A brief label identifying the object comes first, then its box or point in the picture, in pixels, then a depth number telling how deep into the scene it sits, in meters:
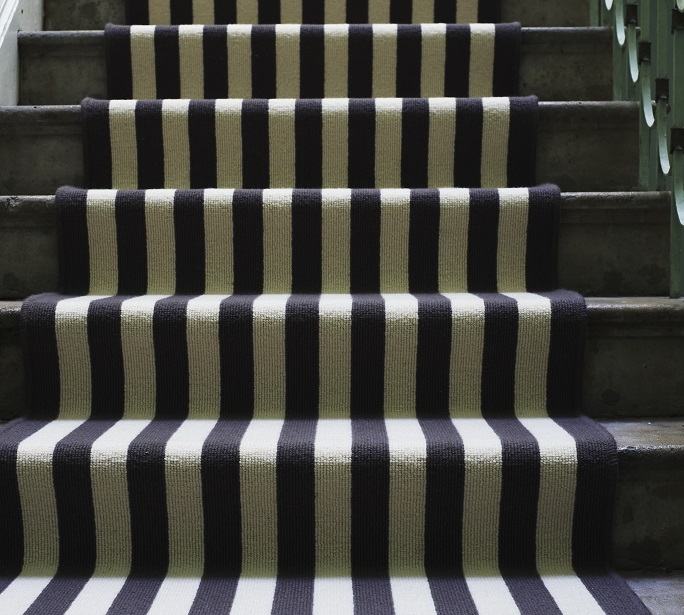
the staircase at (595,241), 1.17
